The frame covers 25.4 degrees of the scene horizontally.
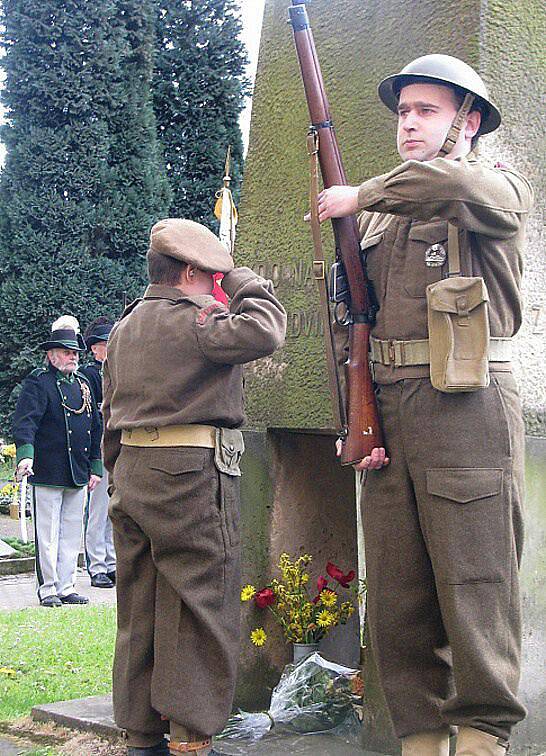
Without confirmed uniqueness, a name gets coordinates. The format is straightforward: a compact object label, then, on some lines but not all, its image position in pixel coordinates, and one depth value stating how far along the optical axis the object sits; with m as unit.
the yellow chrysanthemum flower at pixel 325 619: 4.74
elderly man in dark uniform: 8.94
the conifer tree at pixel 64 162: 17.59
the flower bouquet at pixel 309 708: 4.43
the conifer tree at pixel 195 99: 20.34
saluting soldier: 3.97
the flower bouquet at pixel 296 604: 4.73
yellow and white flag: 6.00
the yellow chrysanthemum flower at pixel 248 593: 4.73
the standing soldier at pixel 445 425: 3.29
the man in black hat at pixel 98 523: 9.92
